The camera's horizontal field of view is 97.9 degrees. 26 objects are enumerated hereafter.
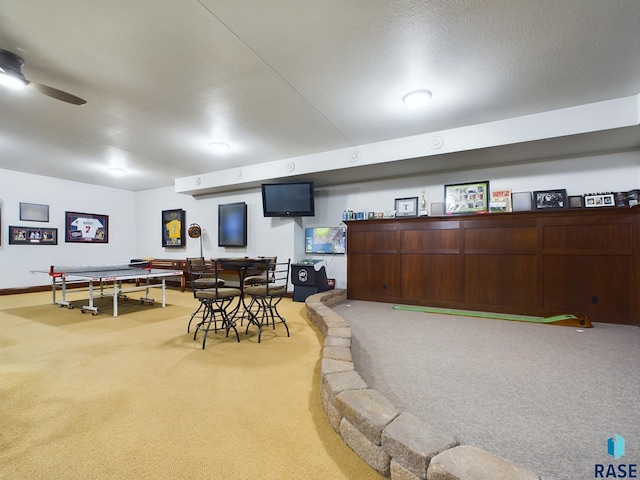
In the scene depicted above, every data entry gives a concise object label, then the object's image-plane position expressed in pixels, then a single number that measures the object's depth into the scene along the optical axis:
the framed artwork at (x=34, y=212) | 6.54
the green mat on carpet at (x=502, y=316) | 3.63
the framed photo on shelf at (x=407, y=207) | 5.17
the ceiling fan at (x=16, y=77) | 2.47
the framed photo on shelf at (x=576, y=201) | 4.01
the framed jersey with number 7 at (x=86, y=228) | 7.32
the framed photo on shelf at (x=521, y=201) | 4.31
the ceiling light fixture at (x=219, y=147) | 4.64
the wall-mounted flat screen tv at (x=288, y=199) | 5.58
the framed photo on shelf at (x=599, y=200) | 3.78
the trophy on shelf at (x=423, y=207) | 4.83
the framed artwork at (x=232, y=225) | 6.71
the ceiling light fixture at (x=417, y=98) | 3.08
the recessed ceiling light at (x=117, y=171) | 6.20
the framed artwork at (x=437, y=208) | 4.90
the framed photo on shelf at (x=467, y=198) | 4.64
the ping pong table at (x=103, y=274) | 4.25
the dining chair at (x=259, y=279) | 3.25
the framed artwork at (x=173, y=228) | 7.80
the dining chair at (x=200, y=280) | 3.18
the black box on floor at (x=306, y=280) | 5.30
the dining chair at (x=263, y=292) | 3.29
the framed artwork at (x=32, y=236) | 6.38
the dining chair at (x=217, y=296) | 3.02
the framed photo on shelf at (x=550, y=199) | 4.09
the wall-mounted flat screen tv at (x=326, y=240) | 5.88
